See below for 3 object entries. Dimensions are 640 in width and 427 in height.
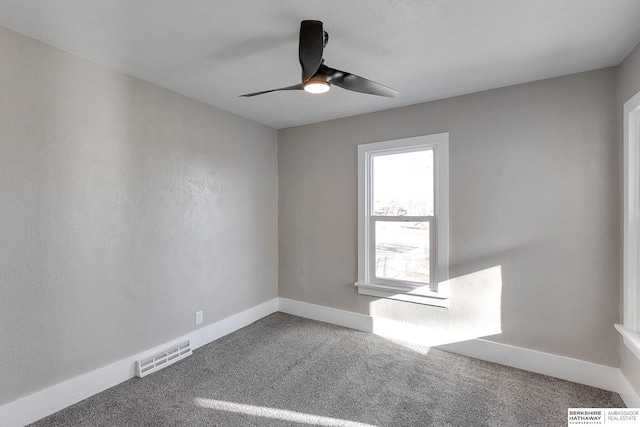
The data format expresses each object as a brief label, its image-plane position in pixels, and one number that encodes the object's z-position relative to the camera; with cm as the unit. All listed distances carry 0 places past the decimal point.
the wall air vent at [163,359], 235
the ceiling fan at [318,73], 150
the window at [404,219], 281
